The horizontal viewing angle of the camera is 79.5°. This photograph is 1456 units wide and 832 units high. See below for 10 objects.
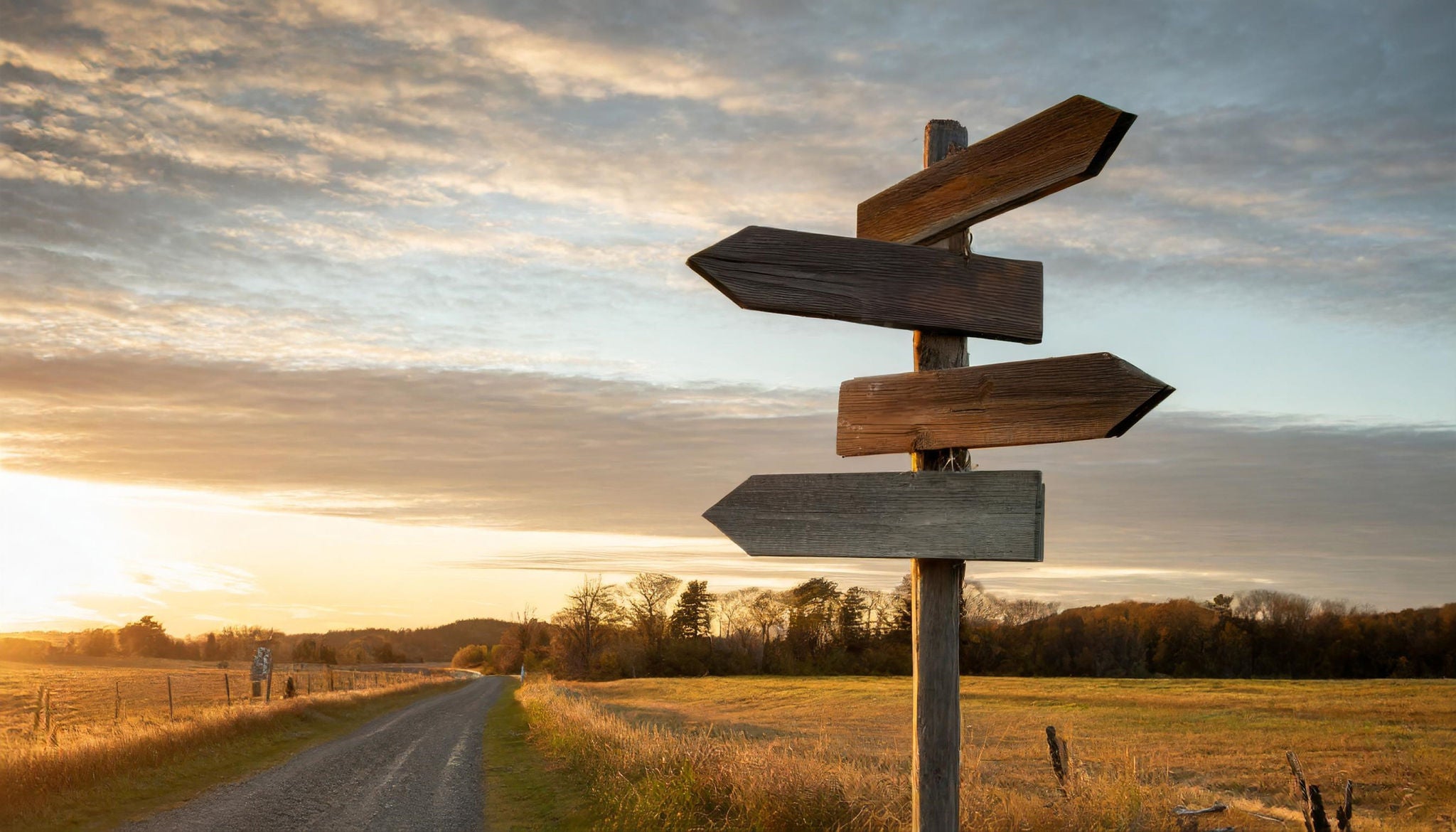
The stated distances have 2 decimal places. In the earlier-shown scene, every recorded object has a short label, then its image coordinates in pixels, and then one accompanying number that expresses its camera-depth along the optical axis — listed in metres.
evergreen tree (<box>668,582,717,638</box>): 75.62
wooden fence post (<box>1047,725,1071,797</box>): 10.68
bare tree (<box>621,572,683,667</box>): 76.00
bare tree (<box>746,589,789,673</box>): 74.62
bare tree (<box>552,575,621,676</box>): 73.75
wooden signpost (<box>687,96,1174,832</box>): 3.61
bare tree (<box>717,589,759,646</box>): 75.31
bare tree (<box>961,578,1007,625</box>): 66.57
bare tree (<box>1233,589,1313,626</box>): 67.94
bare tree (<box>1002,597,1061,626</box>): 72.06
